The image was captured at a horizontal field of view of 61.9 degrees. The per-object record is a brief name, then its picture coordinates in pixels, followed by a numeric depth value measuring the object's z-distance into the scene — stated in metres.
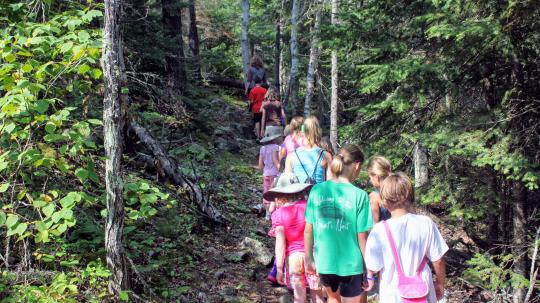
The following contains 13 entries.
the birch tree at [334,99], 12.91
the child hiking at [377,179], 4.61
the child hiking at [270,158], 8.34
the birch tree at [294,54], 16.33
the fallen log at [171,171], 7.65
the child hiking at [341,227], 4.29
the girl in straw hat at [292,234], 4.77
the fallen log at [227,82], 22.62
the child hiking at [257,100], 13.65
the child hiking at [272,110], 11.13
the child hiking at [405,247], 3.62
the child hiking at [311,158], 6.24
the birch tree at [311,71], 14.59
